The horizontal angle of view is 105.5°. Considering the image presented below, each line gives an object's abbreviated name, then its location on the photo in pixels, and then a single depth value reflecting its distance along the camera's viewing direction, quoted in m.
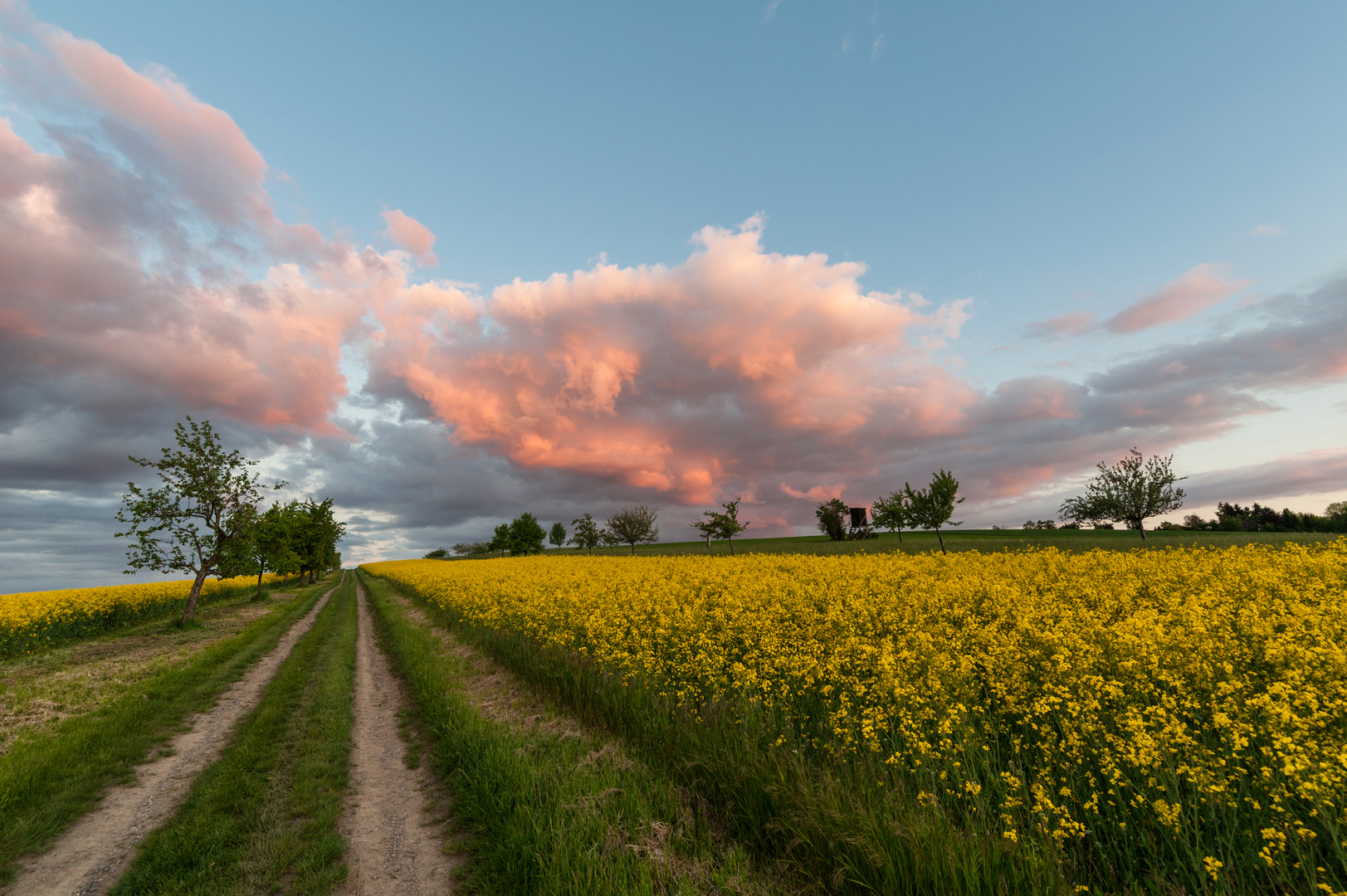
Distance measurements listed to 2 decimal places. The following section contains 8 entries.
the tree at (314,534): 55.84
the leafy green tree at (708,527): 62.72
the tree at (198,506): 23.31
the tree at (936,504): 50.47
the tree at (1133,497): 42.31
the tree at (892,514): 53.44
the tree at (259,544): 25.45
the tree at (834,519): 69.88
